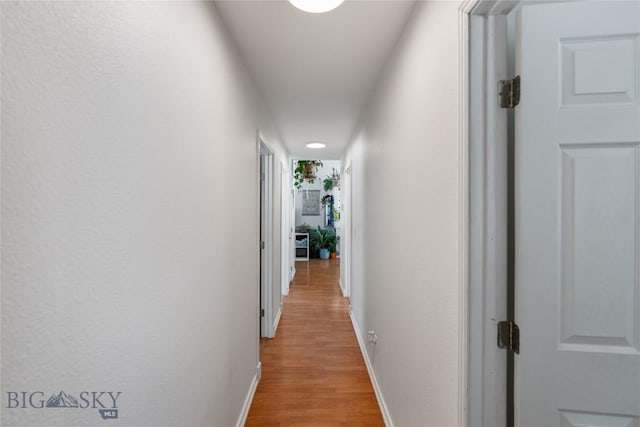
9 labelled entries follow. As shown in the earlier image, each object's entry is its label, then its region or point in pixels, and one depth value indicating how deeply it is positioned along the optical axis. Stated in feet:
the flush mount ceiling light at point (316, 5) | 4.30
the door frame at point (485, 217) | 3.13
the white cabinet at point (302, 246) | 28.27
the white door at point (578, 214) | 2.84
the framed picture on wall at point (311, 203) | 31.12
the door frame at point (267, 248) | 10.71
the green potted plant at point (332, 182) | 30.04
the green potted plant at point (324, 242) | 29.19
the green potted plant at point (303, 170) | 22.63
